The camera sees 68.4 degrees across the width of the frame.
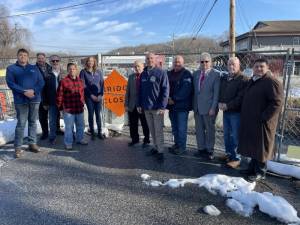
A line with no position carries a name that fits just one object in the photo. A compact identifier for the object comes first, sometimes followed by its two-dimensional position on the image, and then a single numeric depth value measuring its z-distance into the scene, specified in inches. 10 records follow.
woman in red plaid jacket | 175.8
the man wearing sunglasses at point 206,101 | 151.8
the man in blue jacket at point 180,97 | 159.1
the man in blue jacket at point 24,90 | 160.9
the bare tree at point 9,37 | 1578.8
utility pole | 402.2
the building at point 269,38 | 1309.7
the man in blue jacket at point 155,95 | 152.7
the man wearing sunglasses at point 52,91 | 186.6
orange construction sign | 226.3
